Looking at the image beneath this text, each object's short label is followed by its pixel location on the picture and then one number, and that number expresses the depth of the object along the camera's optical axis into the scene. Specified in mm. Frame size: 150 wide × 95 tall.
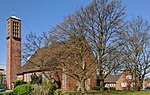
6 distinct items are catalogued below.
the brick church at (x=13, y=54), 60750
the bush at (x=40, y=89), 22370
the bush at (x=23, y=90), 25016
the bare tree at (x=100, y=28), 31422
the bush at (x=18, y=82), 48119
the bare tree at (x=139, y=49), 42375
